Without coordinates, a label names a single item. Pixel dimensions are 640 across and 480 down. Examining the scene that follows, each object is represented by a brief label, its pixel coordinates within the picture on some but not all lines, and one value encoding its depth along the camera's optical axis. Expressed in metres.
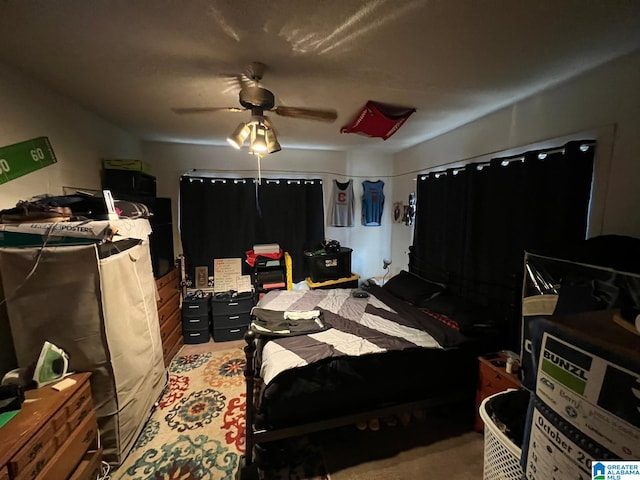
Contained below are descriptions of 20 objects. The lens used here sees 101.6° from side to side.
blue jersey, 4.07
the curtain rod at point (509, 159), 1.79
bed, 1.62
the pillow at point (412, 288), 2.66
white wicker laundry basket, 1.03
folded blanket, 2.00
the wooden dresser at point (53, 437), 1.13
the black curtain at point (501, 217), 1.73
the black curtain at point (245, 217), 3.52
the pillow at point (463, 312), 2.00
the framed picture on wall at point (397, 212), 3.86
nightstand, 1.66
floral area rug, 1.65
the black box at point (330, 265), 3.62
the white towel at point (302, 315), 2.25
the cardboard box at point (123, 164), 2.53
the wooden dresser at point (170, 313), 2.75
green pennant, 1.61
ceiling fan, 1.64
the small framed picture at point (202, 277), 3.60
